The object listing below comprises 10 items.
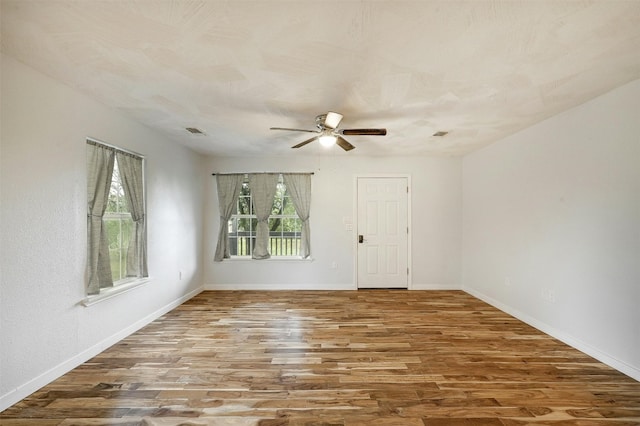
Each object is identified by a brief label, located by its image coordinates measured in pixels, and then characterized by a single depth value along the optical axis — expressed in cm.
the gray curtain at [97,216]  254
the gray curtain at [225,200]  489
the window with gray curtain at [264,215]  489
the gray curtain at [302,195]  490
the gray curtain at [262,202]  487
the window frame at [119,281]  254
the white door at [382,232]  498
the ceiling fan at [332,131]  258
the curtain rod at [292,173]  489
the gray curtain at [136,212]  307
